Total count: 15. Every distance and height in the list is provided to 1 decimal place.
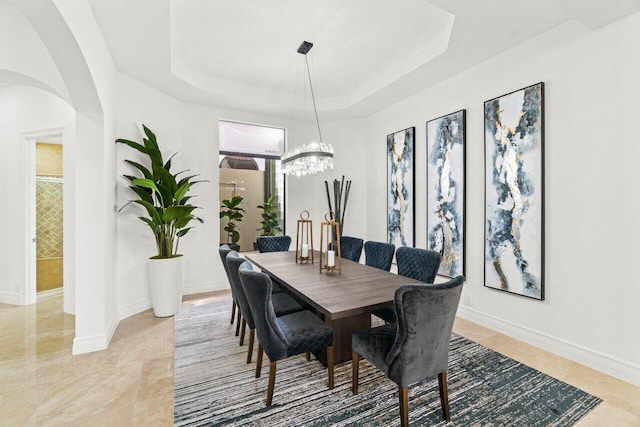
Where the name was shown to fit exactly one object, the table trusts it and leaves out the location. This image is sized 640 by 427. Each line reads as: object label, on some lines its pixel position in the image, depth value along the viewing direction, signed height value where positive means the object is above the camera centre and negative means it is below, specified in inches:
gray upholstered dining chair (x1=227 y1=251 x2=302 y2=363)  89.7 -32.9
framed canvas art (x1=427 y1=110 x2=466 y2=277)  137.8 +10.7
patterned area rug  72.4 -50.9
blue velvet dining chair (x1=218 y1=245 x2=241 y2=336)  104.3 -15.3
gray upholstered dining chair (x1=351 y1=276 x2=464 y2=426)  61.9 -28.7
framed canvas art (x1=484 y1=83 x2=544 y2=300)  109.3 +7.8
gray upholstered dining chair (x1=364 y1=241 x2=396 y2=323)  127.4 -19.3
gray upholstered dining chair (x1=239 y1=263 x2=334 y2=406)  73.5 -32.8
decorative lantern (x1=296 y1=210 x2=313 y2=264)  126.7 -18.9
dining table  74.3 -22.8
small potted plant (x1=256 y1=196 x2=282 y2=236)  203.3 -6.2
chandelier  123.0 +23.0
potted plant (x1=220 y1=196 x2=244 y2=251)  193.2 -2.6
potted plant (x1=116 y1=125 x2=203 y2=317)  136.1 -4.7
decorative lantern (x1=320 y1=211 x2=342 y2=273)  105.7 -17.6
